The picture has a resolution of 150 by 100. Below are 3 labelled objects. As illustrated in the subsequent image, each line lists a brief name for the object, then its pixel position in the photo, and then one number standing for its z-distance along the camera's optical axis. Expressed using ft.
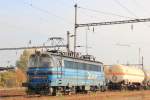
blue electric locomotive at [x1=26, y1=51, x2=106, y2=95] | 97.55
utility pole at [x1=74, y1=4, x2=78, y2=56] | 146.69
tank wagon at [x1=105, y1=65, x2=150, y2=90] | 160.86
